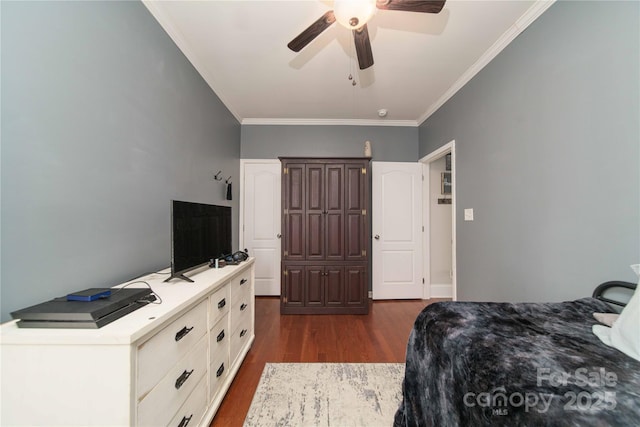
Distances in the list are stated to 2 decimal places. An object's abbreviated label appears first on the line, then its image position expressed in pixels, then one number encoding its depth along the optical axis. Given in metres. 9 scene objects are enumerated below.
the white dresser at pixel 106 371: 0.76
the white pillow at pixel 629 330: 0.80
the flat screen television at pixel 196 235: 1.41
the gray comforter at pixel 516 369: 0.62
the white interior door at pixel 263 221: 3.66
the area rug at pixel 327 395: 1.43
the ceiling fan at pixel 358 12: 1.26
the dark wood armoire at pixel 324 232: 3.06
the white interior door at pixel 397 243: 3.54
